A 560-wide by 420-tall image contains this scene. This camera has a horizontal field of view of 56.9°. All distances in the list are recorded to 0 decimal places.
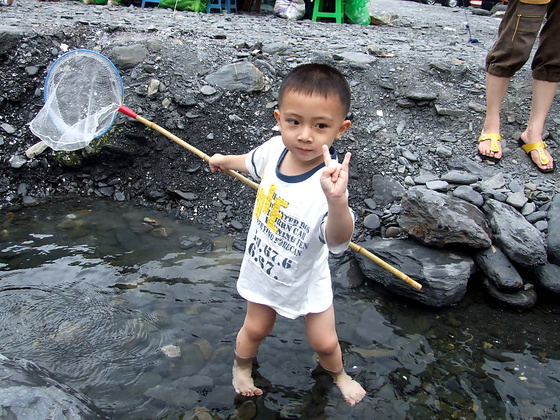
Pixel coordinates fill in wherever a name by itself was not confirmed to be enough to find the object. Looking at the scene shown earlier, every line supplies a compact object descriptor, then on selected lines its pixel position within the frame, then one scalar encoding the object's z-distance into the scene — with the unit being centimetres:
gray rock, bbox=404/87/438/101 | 503
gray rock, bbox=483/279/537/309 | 358
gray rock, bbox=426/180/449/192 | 411
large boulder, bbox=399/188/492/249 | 363
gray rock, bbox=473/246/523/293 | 357
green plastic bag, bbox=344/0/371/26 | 894
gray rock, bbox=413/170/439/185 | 430
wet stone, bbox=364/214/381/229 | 410
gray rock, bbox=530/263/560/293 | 361
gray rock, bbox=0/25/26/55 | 503
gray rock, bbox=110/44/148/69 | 511
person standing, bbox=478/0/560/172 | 412
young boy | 216
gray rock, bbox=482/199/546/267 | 363
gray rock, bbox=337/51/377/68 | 540
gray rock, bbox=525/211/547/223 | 389
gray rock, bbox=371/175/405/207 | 425
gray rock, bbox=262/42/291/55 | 566
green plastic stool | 897
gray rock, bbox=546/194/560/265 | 371
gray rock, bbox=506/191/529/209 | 399
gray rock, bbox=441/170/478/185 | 418
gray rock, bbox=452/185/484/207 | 395
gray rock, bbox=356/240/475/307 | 351
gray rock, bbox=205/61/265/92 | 499
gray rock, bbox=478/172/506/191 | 411
